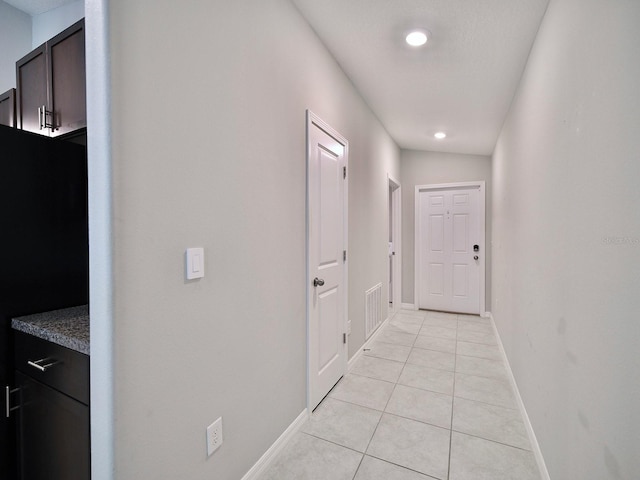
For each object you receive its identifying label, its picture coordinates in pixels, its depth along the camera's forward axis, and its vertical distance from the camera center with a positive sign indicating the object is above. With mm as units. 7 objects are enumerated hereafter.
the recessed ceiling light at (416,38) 2041 +1309
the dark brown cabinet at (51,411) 1031 -633
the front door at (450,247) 4793 -224
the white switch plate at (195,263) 1214 -115
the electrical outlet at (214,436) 1324 -873
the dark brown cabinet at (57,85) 1352 +701
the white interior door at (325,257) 2150 -180
